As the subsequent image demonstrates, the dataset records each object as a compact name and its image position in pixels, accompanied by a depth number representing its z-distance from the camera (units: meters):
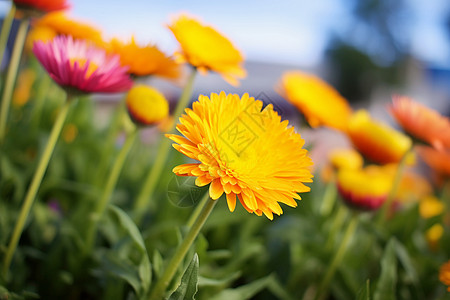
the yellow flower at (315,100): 0.87
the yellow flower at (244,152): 0.39
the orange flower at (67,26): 0.91
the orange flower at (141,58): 0.69
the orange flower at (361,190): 0.73
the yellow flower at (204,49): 0.64
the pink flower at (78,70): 0.52
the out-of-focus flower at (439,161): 1.23
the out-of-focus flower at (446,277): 0.51
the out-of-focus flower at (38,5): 0.67
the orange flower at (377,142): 0.90
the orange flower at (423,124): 0.78
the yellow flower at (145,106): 0.65
